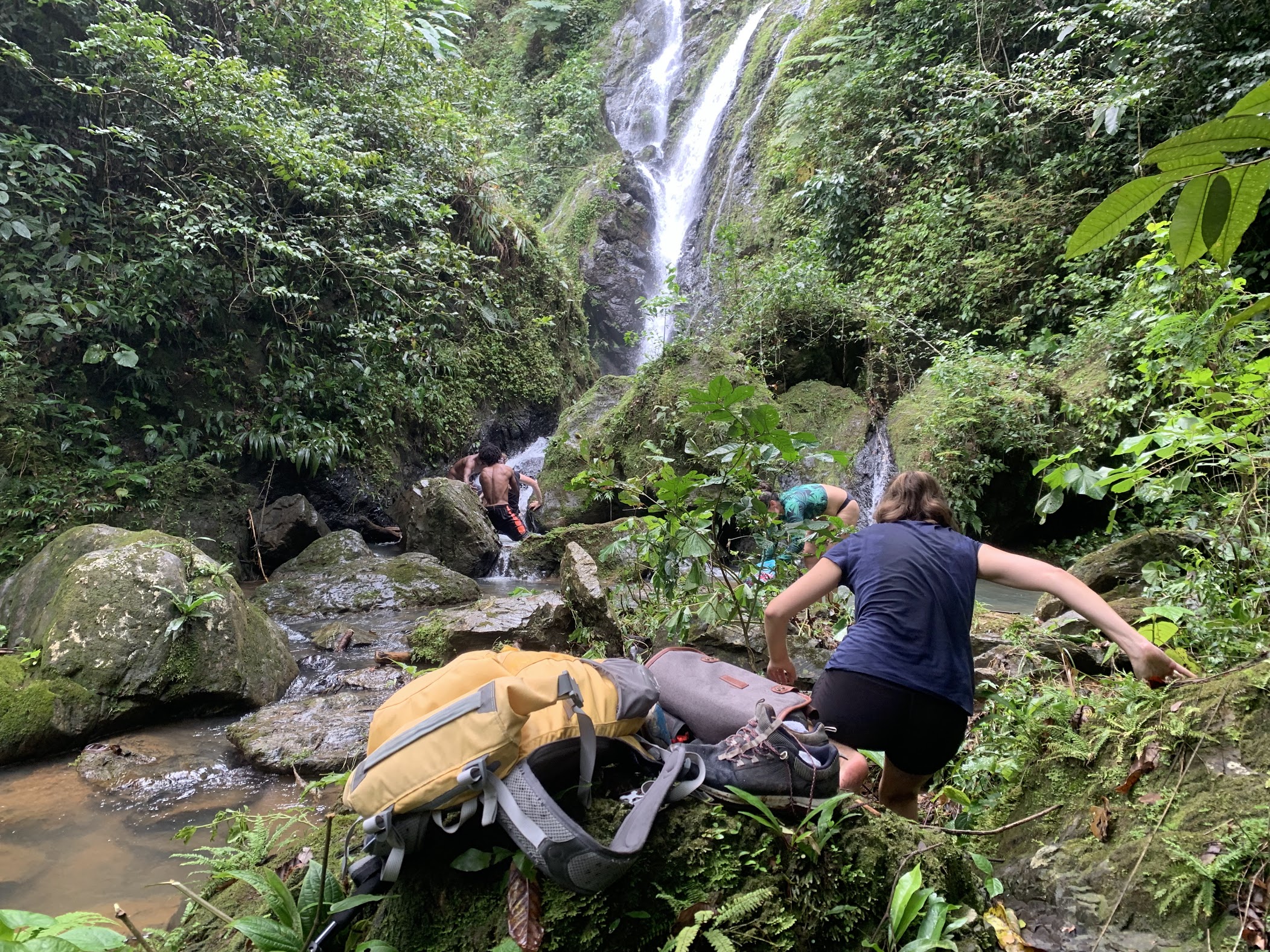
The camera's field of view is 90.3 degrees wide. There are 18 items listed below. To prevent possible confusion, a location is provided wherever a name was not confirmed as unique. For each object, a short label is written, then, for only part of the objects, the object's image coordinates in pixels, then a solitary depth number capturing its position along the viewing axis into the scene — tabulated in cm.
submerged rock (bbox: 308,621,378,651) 586
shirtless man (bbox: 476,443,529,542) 893
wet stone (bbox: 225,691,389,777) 388
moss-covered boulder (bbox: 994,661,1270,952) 161
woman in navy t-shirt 229
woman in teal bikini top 365
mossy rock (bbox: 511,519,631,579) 729
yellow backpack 151
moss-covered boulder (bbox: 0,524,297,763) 404
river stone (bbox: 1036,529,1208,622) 350
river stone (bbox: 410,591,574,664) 489
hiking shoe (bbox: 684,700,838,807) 177
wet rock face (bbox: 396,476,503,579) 828
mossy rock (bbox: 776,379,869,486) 757
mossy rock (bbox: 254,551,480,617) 680
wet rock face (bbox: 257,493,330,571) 775
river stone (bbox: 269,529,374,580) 738
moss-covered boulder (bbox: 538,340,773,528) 838
